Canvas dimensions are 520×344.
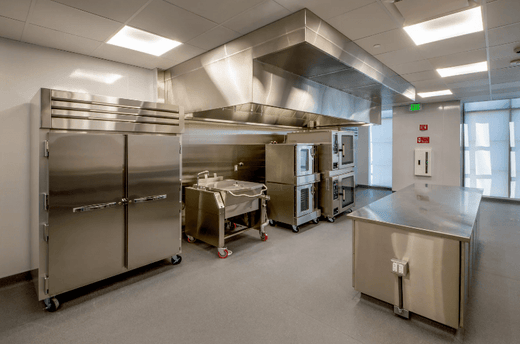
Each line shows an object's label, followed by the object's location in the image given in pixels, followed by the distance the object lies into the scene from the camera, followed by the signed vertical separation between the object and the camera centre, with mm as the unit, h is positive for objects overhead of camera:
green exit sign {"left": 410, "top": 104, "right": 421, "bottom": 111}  7013 +1675
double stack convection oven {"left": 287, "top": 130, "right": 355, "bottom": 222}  5145 +62
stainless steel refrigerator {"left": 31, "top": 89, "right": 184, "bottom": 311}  2371 -180
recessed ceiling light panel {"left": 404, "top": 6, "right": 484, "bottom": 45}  2553 +1496
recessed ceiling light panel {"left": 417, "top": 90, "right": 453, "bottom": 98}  5730 +1701
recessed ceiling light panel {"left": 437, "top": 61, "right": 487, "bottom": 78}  3963 +1581
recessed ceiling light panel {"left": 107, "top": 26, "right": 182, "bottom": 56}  2840 +1468
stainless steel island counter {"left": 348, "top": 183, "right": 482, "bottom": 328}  1975 -708
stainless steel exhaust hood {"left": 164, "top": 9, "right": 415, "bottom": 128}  2652 +1256
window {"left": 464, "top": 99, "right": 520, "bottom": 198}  6938 +663
